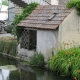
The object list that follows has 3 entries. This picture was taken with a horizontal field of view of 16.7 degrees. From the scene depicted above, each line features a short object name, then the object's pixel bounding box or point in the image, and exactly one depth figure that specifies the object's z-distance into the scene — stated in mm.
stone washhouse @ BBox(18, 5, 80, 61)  17641
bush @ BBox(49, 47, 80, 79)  14469
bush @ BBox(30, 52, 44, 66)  17922
